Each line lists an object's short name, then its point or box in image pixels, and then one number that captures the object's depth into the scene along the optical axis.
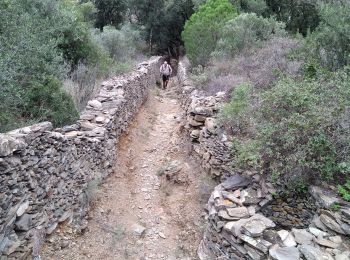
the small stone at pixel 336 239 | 4.23
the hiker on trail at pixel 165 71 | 16.72
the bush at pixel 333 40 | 8.90
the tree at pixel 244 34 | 12.80
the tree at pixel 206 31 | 14.66
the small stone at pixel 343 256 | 3.95
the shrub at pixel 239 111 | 6.85
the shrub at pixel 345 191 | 4.57
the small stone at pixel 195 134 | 8.48
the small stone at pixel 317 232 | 4.35
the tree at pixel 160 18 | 25.66
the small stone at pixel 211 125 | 7.66
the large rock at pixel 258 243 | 4.29
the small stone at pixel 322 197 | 4.60
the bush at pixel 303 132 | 4.94
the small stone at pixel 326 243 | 4.17
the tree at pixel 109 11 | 25.30
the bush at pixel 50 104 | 6.40
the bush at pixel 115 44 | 17.09
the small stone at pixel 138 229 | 6.04
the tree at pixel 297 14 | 18.61
